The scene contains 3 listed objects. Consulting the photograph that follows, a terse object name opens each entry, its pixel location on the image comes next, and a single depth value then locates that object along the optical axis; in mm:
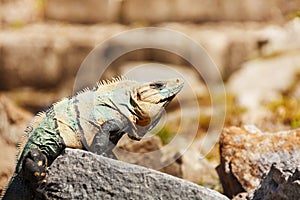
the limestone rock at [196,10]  21743
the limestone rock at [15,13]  22189
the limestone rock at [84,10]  21978
